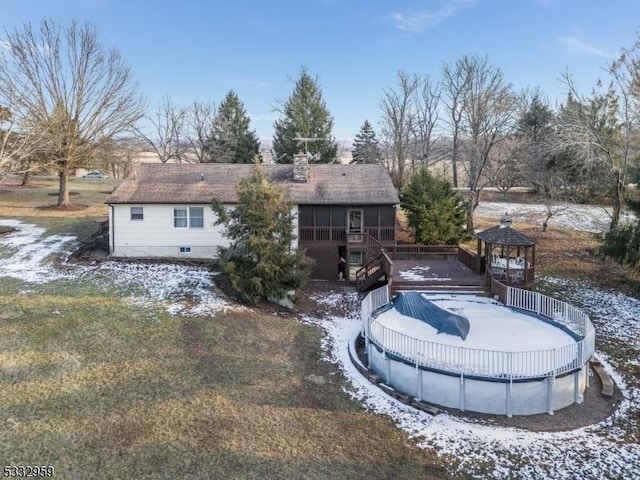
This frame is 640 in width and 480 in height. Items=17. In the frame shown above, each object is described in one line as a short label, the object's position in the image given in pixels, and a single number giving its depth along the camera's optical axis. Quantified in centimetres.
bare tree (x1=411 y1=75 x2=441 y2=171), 4178
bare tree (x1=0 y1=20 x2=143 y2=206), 2666
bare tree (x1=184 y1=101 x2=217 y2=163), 4697
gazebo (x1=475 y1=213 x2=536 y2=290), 1580
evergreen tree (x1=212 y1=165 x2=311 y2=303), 1616
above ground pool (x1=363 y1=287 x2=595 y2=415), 1047
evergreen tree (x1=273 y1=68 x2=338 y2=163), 4188
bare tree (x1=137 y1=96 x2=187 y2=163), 4656
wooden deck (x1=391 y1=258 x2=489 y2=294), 1611
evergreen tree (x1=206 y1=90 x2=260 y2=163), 4194
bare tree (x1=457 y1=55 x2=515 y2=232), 3044
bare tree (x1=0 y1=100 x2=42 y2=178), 2339
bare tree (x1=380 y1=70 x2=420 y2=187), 4203
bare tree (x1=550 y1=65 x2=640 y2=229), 2341
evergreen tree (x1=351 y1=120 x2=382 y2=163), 4559
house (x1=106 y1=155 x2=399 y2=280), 2092
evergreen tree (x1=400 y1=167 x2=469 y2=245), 2422
